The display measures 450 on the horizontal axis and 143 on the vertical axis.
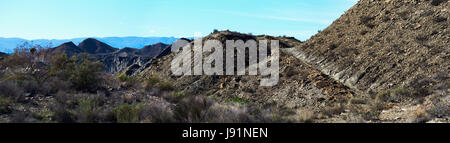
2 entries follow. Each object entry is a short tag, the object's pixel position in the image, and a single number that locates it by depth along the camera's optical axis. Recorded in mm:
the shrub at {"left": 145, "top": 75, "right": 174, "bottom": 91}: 14219
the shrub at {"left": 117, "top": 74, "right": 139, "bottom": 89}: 14045
